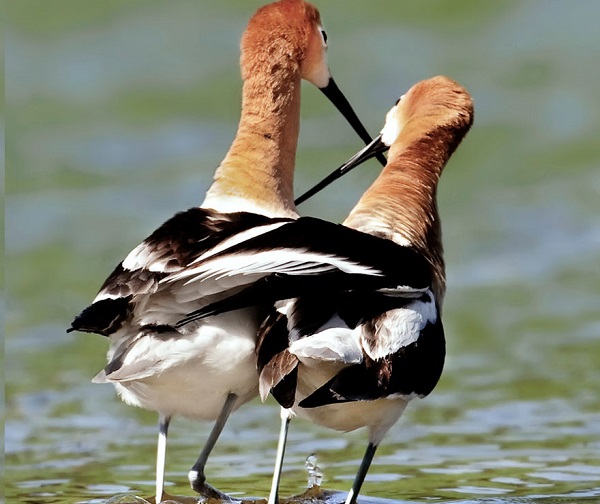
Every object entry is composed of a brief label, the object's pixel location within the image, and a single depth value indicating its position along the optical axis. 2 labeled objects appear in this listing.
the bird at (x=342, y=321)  11.09
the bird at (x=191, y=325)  11.72
